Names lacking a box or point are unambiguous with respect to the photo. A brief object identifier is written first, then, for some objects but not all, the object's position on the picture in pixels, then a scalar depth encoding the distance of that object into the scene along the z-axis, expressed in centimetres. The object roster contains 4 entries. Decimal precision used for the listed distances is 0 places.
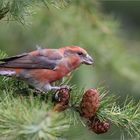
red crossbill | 601
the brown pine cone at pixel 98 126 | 559
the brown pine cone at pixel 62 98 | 549
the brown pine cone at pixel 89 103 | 545
